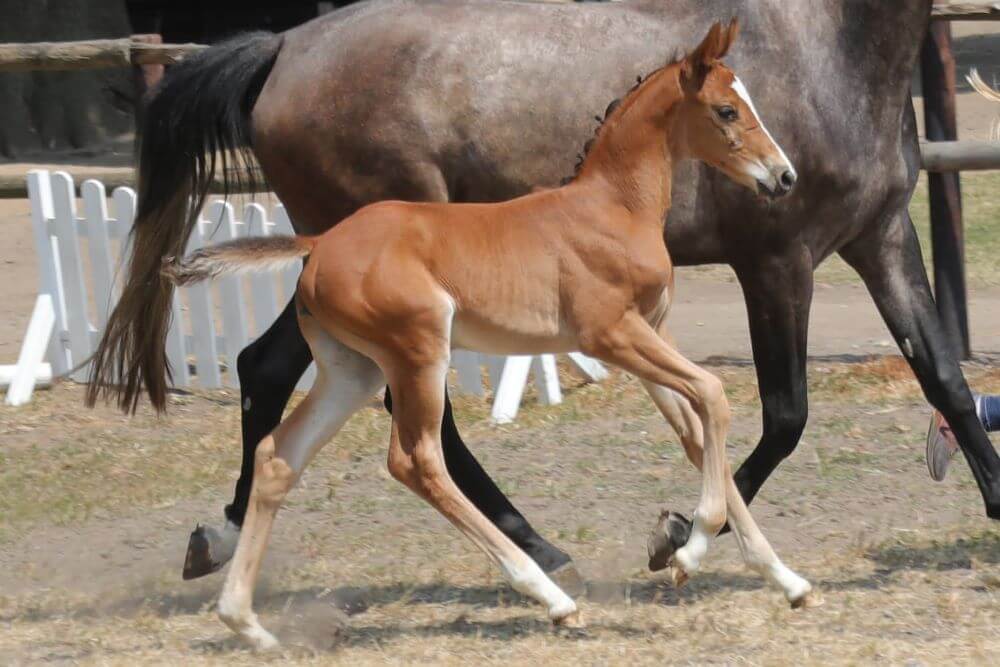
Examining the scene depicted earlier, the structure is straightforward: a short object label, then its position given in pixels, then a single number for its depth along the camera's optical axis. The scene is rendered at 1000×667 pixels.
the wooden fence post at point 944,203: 15.30
